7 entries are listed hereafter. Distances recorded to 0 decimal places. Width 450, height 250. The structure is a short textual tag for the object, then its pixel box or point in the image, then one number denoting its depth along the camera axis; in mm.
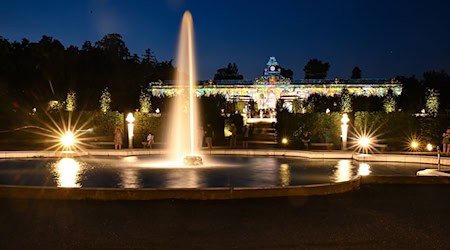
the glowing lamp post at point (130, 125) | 22594
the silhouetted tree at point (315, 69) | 114188
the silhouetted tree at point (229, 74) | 123125
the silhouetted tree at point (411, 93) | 60000
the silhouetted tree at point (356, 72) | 106512
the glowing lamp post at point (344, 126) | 21484
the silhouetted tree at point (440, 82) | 68938
